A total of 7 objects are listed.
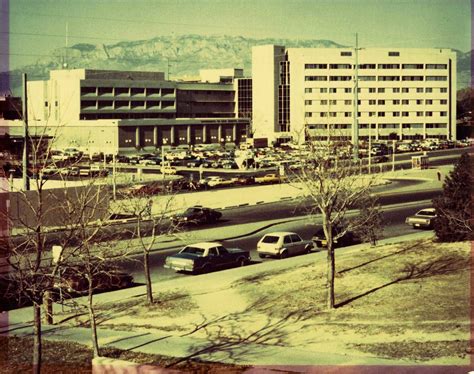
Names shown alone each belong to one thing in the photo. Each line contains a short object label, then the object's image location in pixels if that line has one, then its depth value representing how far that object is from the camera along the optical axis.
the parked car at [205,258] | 30.34
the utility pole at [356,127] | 78.99
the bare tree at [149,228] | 24.67
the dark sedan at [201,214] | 45.22
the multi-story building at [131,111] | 113.44
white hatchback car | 34.19
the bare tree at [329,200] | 23.17
